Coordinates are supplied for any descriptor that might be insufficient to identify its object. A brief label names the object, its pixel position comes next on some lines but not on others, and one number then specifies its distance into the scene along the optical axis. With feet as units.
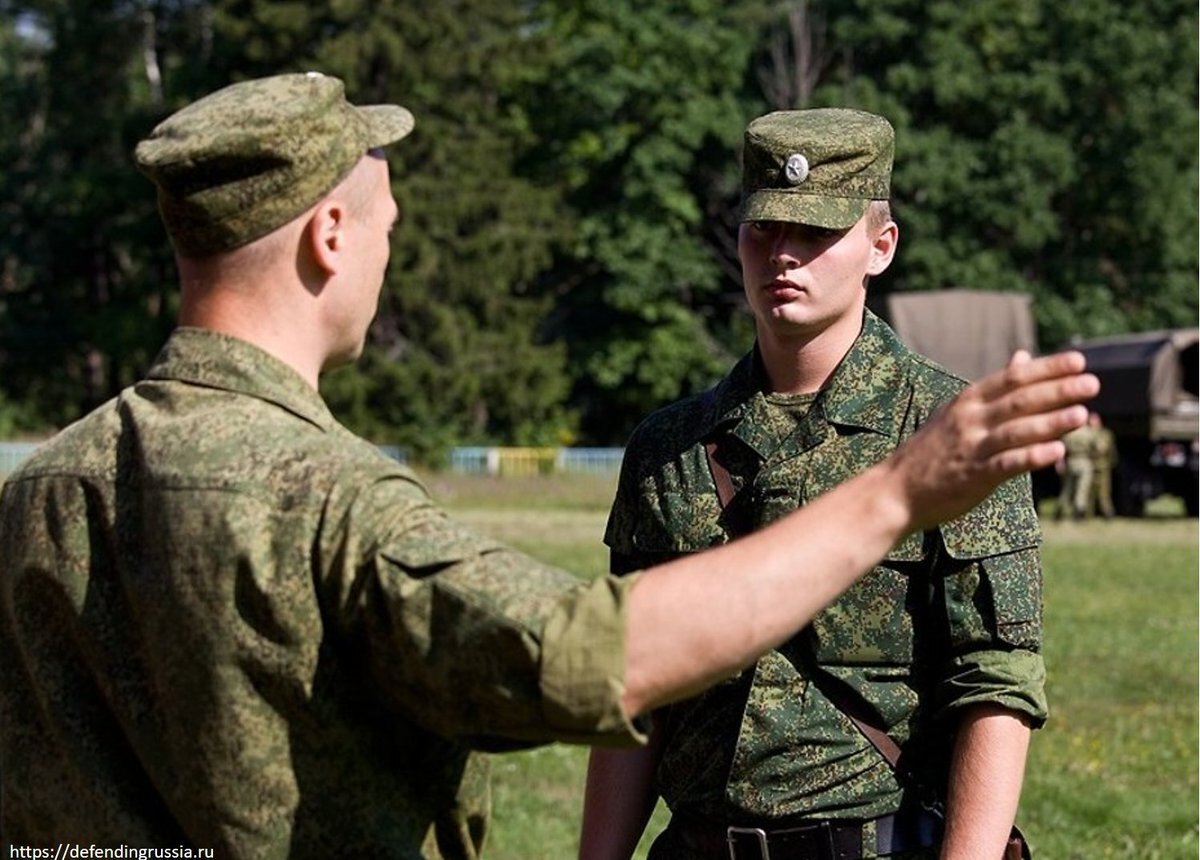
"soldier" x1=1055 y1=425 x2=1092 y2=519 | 102.22
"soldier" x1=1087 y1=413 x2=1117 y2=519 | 104.06
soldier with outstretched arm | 8.14
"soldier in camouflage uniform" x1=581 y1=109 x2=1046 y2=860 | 12.10
